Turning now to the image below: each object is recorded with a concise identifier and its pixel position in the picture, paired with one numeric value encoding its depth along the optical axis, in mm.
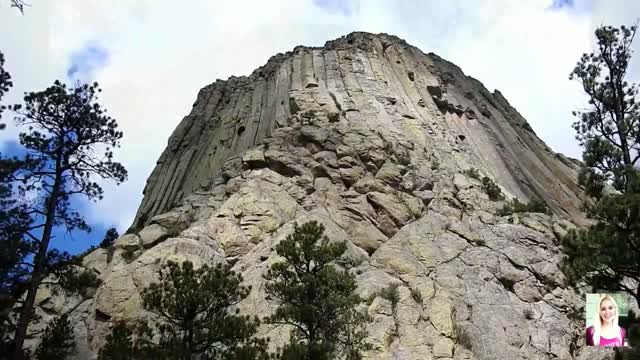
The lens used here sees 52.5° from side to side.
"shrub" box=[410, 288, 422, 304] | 34431
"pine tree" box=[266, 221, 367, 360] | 27078
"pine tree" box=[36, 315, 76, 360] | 27016
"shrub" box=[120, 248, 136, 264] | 37312
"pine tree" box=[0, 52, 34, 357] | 23797
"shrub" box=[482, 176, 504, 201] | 46875
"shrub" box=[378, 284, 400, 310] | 33469
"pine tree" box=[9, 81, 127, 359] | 26078
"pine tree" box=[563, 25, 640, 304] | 21188
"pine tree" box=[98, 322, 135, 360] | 23219
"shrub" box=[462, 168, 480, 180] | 48844
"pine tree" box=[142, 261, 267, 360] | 24312
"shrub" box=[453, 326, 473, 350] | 32656
